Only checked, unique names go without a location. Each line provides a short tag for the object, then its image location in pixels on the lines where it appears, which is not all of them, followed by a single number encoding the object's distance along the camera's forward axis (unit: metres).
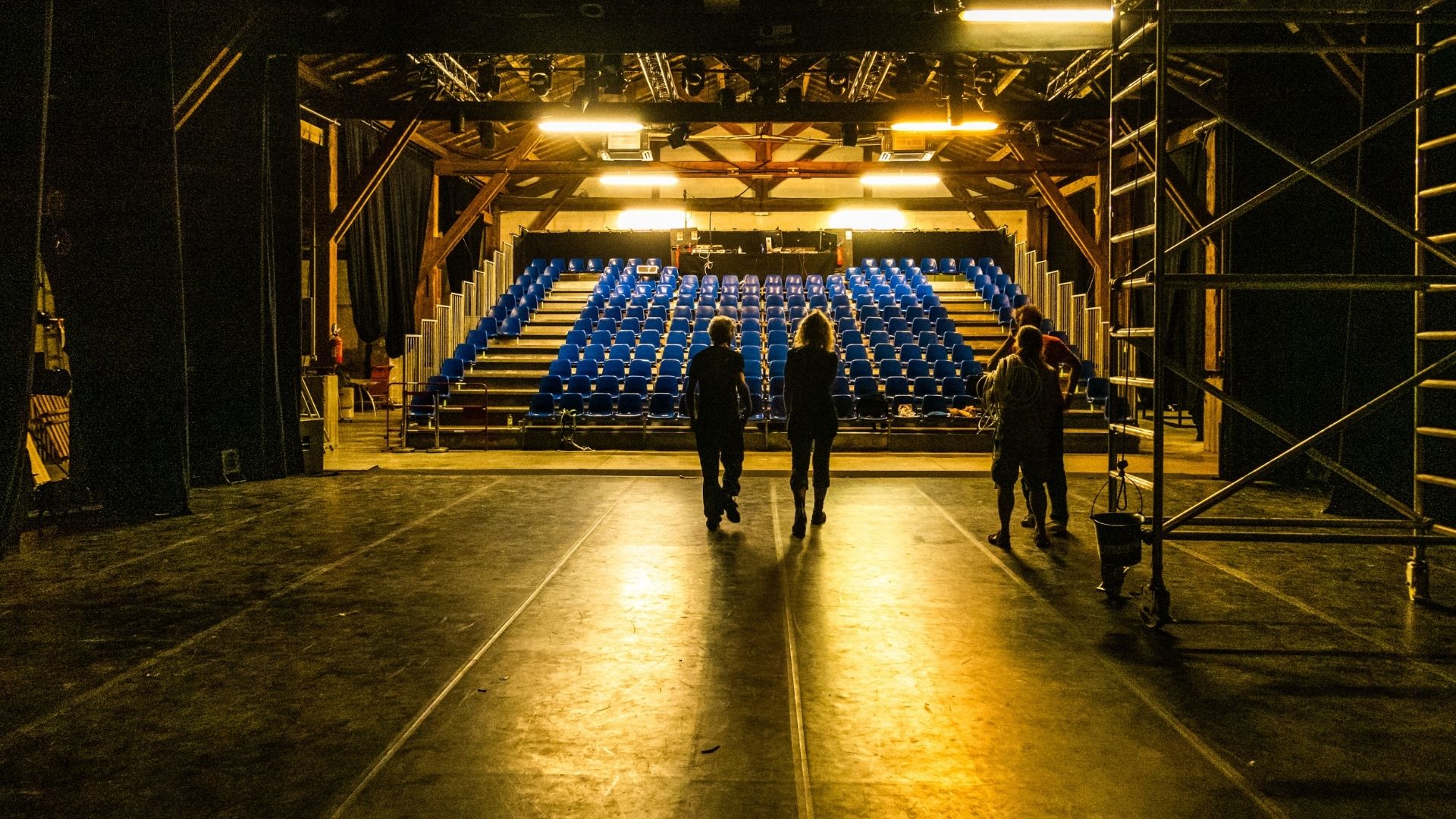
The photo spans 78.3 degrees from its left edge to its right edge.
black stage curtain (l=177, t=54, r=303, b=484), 9.09
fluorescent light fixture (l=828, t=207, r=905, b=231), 24.02
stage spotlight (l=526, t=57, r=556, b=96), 12.30
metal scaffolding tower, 4.18
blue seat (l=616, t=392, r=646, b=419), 12.72
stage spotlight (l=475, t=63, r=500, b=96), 13.16
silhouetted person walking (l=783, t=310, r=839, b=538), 6.41
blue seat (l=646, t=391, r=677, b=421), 12.56
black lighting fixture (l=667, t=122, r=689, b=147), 14.59
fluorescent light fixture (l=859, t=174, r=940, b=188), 20.97
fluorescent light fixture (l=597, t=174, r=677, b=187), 20.94
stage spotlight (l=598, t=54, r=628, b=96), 11.28
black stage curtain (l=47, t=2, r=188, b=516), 7.20
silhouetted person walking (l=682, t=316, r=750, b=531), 6.46
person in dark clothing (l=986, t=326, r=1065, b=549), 5.65
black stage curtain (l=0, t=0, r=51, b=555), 5.40
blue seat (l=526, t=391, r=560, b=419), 12.90
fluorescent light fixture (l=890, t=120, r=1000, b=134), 13.51
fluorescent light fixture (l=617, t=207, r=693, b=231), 24.09
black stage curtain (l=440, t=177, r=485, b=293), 20.88
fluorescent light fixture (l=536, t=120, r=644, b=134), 13.20
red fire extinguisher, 14.40
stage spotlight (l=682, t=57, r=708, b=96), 11.98
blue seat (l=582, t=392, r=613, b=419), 12.87
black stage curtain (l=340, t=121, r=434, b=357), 15.78
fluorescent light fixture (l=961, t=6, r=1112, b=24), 8.06
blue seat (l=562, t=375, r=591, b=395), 13.77
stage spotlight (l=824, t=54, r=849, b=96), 12.51
